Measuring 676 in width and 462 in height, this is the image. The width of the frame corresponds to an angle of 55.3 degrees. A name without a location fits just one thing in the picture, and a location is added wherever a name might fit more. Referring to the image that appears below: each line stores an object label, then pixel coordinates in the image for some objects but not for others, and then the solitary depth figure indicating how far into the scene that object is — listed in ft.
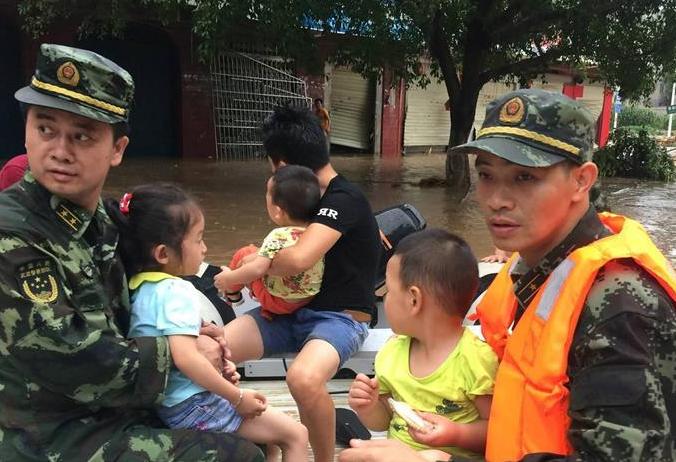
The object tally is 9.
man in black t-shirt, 8.87
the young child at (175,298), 6.05
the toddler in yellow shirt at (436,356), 6.16
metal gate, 49.52
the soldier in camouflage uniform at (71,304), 5.17
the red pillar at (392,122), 63.21
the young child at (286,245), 9.14
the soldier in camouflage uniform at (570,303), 4.26
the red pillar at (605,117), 89.92
